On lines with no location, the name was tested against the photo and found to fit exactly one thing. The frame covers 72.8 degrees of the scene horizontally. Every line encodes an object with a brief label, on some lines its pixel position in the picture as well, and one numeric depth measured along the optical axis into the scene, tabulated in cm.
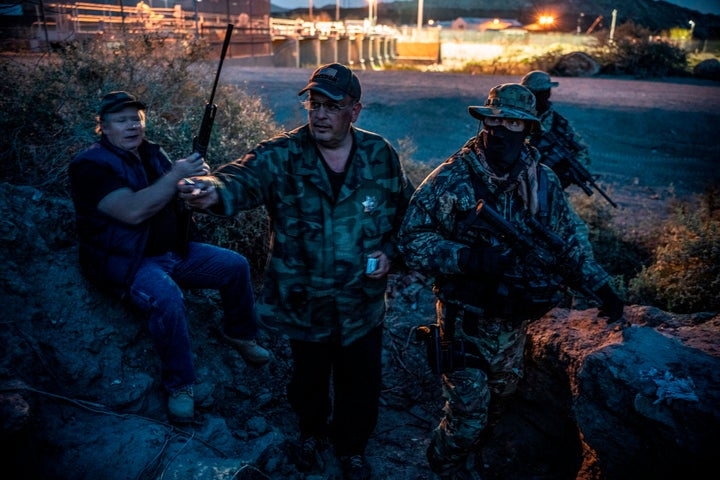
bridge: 1043
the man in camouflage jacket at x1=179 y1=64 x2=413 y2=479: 256
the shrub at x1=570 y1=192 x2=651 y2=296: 573
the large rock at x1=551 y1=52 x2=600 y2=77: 1884
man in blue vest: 273
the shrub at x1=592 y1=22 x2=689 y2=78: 1945
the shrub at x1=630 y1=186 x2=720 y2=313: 430
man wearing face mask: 266
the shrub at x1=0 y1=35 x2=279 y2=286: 452
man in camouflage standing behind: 491
